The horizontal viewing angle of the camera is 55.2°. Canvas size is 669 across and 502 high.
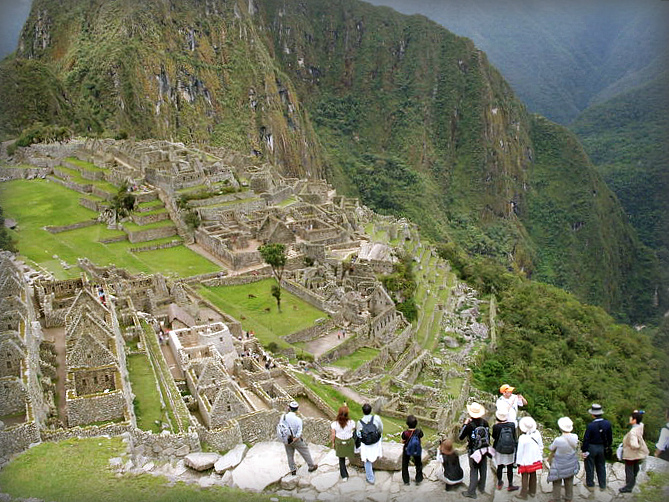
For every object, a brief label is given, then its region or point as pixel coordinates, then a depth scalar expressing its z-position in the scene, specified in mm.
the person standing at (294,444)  10250
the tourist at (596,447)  9523
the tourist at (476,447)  9453
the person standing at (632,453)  9516
